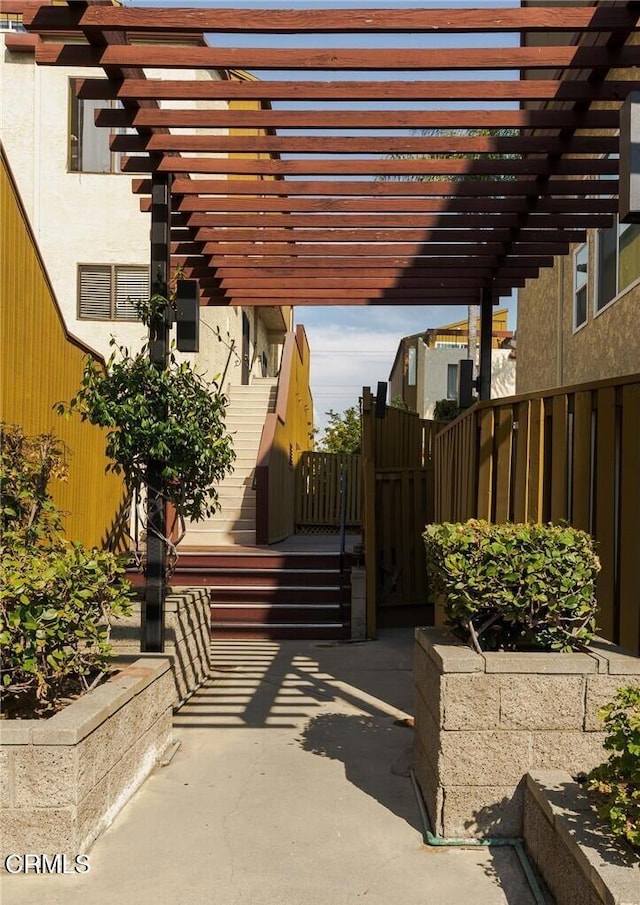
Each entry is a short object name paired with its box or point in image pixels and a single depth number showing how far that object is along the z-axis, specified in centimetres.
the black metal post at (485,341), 769
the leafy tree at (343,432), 2808
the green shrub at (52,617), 368
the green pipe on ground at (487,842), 335
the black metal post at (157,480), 535
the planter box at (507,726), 358
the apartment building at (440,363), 3162
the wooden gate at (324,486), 1678
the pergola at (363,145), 415
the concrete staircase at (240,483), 1158
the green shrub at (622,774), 265
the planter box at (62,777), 329
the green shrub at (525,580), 372
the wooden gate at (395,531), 959
